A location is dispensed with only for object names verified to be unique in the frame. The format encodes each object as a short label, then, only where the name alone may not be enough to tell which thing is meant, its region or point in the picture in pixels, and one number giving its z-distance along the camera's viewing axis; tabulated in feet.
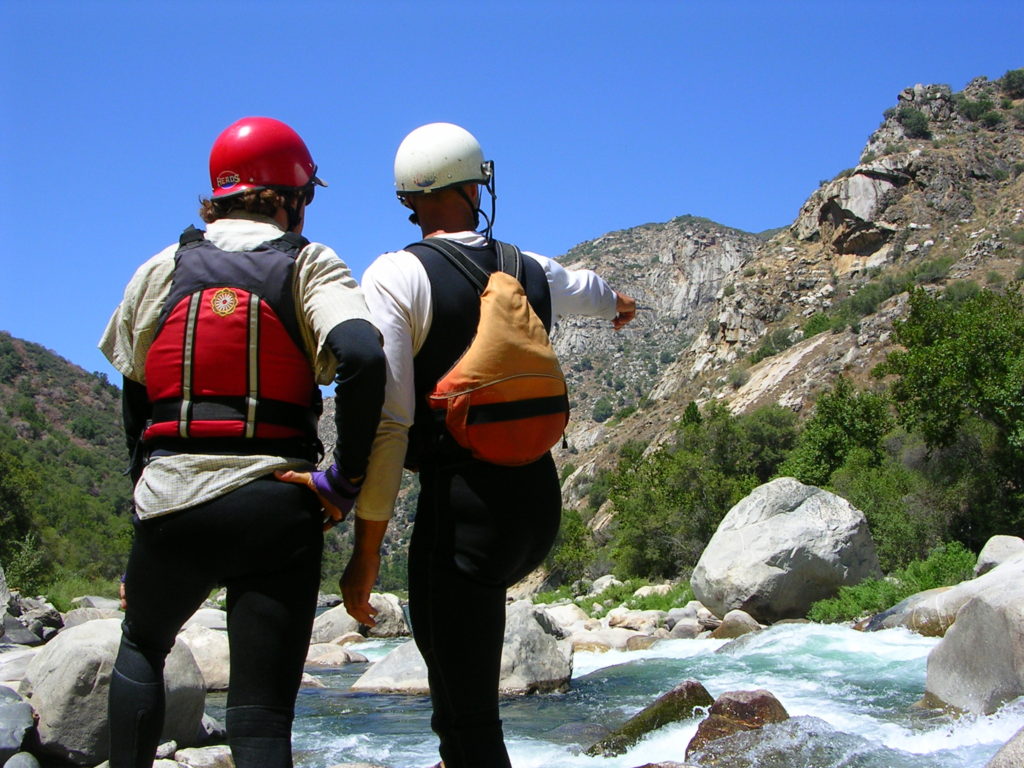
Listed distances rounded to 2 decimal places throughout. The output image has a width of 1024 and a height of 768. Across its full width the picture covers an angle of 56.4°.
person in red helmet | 7.31
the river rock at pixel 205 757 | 22.18
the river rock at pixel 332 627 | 73.61
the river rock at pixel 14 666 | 29.09
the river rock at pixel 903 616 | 42.75
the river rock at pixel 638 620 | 63.77
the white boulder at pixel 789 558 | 52.95
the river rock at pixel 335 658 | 56.59
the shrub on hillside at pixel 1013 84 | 213.46
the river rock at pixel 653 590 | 84.23
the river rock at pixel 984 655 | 23.39
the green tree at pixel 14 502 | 106.42
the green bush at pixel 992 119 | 198.59
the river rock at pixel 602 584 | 100.29
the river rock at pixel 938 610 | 39.06
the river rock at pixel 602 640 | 55.01
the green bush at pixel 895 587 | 50.14
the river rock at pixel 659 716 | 25.66
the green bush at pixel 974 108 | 202.49
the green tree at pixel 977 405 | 63.52
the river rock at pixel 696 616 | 57.29
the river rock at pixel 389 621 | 75.41
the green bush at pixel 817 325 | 169.17
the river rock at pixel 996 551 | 46.03
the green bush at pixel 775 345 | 181.06
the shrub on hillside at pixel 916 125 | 201.26
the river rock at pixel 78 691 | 21.04
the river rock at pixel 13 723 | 20.34
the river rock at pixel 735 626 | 51.98
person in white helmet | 8.11
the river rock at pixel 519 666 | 38.65
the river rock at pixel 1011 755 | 11.28
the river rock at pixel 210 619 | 75.31
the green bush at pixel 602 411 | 326.77
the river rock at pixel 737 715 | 23.29
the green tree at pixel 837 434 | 96.73
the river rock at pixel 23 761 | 19.92
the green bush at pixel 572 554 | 119.03
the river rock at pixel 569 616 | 74.93
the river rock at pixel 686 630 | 55.97
